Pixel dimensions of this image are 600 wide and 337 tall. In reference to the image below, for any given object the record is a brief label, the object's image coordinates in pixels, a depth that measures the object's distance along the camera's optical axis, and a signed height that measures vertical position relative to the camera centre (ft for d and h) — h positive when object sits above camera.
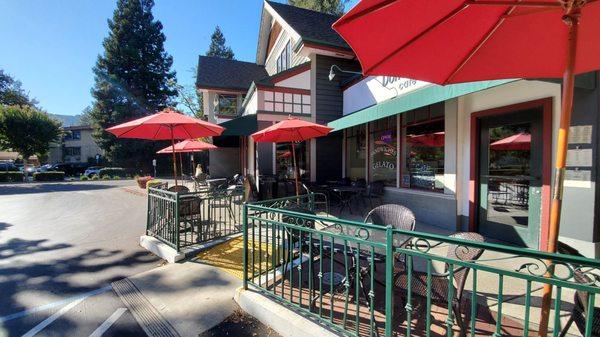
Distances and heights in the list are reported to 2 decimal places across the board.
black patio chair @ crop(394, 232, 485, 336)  7.56 -3.57
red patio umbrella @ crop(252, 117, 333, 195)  18.10 +2.28
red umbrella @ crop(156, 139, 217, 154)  34.32 +2.32
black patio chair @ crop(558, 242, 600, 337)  6.49 -3.57
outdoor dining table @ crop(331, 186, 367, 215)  23.88 -2.85
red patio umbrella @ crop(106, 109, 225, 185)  16.62 +2.44
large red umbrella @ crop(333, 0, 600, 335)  5.33 +2.90
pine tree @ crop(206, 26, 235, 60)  159.43 +67.31
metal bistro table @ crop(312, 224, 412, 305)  7.77 -3.16
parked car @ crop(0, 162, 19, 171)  97.09 -1.26
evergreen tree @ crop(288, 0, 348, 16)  79.77 +46.56
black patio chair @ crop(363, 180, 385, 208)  24.80 -2.28
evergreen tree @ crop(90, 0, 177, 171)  106.73 +34.97
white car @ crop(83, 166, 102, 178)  101.51 -3.11
